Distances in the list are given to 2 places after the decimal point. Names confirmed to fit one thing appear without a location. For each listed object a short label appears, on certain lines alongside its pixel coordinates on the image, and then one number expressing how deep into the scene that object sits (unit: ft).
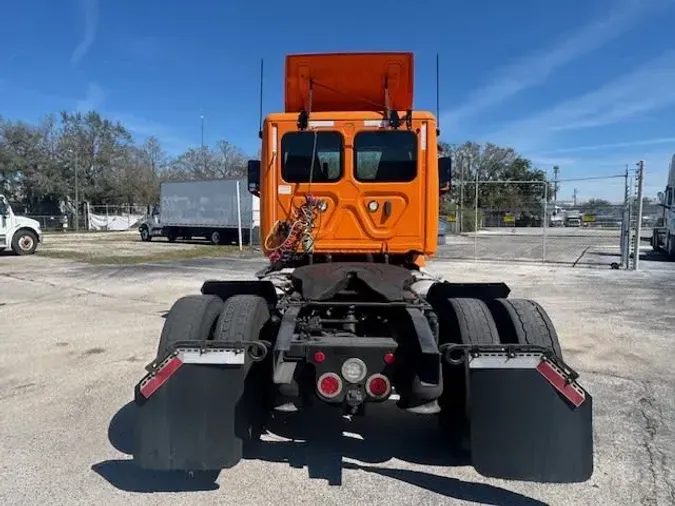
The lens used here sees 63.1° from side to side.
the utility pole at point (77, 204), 173.68
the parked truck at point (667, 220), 68.23
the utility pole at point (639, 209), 52.44
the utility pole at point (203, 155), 237.66
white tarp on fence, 175.63
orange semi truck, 10.71
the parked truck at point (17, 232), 71.00
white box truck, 99.50
